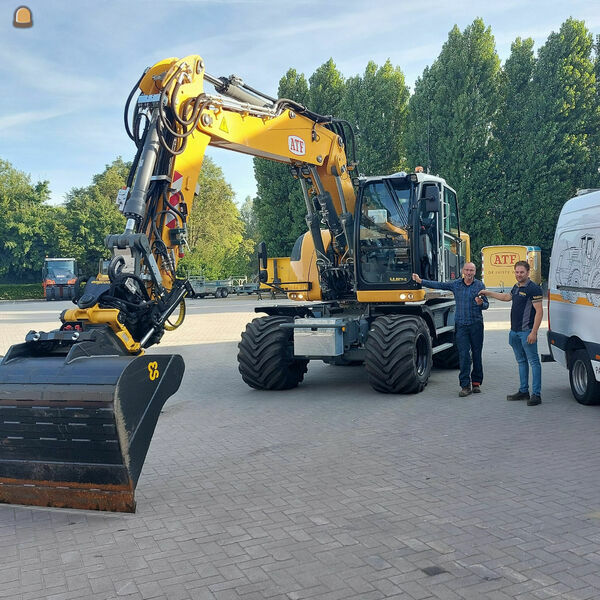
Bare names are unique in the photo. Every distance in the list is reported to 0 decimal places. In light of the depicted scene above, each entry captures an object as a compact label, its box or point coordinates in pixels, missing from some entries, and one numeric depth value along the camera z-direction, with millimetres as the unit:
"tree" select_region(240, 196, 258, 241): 93588
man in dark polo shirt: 8508
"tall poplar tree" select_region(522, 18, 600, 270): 34469
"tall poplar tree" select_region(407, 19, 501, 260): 36062
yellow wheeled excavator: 4906
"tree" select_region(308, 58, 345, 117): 40844
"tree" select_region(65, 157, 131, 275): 55531
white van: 7902
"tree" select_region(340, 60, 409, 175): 39531
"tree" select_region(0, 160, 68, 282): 59469
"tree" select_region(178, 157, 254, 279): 55250
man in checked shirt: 9164
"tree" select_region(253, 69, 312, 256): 40562
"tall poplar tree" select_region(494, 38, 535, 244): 35594
